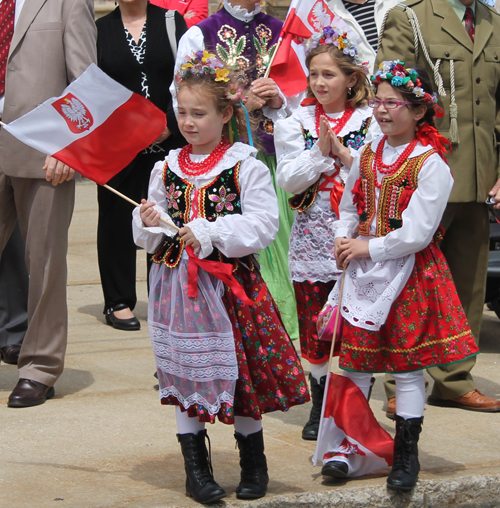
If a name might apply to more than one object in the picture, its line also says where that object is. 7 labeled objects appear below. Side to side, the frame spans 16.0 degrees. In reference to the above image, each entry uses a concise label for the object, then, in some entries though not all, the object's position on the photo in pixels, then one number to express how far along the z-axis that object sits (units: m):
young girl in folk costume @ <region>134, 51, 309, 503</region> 6.69
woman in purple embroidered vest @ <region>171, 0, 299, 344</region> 10.06
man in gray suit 9.10
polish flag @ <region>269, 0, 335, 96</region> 10.12
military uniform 9.12
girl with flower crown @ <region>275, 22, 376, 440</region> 8.42
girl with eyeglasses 7.12
